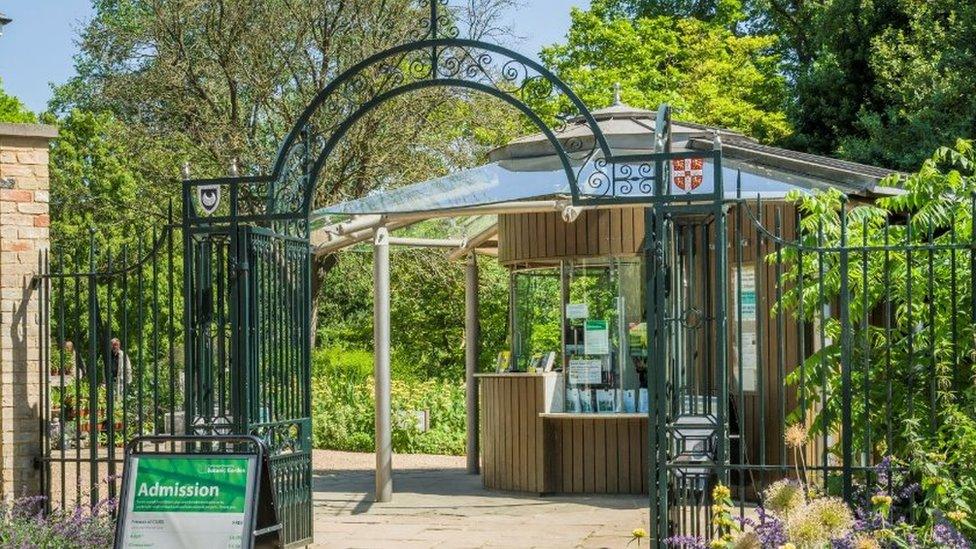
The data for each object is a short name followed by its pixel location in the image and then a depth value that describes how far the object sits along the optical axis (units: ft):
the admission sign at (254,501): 22.80
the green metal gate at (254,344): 29.30
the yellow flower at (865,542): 20.85
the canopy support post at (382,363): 42.60
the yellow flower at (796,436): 24.73
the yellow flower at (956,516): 23.04
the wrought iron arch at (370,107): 27.99
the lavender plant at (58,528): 27.35
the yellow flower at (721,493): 24.09
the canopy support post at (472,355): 51.16
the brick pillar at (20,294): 32.45
